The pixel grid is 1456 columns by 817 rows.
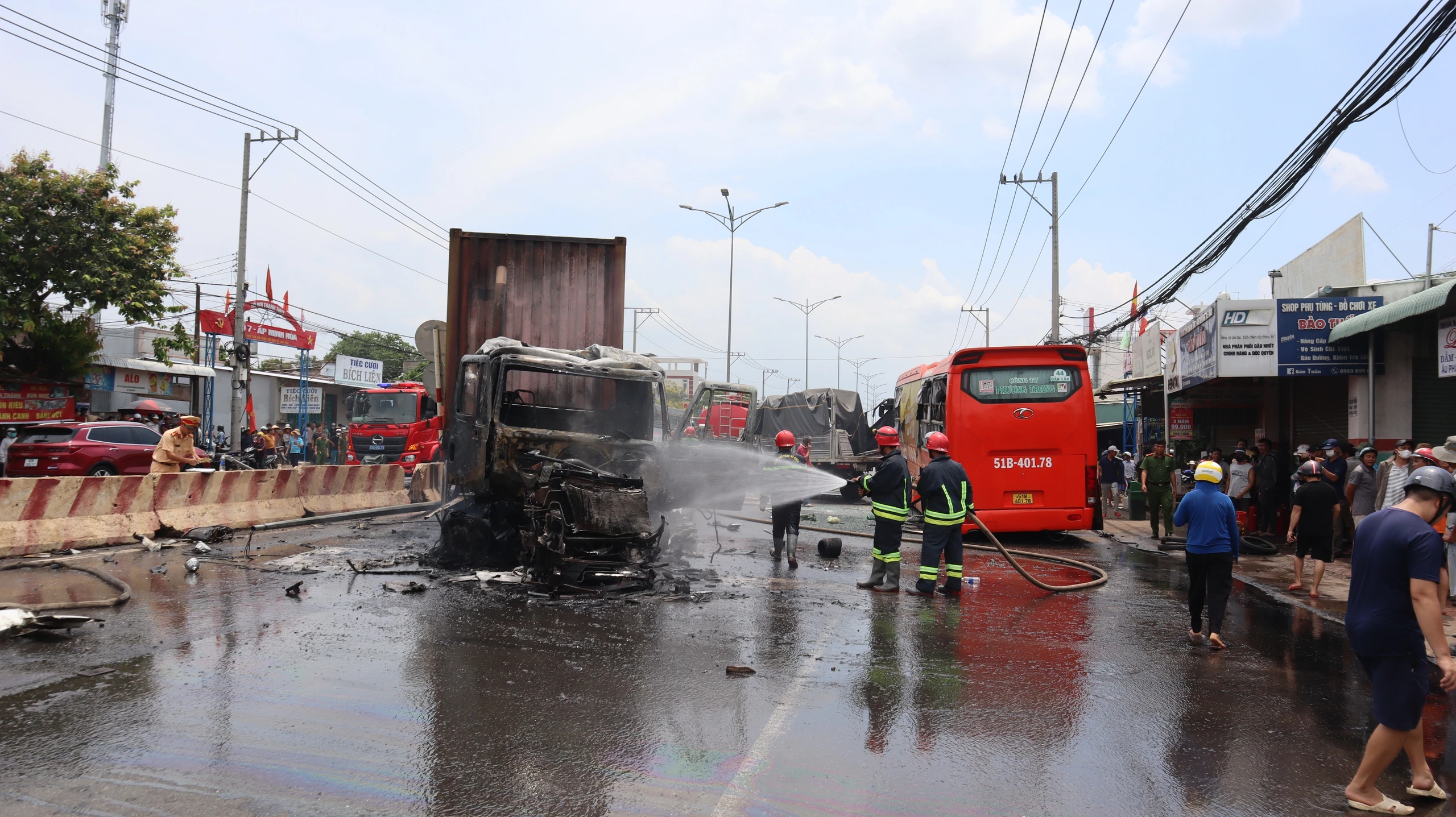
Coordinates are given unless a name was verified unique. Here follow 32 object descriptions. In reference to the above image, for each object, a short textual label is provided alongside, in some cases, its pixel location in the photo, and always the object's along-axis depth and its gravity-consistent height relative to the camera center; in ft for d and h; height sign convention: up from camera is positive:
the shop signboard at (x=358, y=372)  145.89 +7.87
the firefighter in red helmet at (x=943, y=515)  30.09 -2.66
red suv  56.70 -2.60
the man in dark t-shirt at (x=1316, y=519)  31.96 -2.58
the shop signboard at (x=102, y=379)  91.66 +3.38
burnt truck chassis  27.94 -2.54
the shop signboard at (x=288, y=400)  127.03 +2.45
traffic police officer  42.11 -1.72
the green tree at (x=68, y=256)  67.26 +12.19
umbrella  83.63 +0.50
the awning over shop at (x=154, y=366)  93.66 +5.09
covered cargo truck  77.61 +0.50
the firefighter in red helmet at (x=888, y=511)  30.76 -2.62
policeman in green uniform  50.62 -2.08
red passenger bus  44.70 +0.27
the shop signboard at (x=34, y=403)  76.43 +0.55
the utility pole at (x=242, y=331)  83.20 +8.06
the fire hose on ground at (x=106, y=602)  23.76 -5.26
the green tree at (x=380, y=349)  225.56 +18.27
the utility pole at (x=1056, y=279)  100.07 +18.10
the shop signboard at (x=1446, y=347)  37.63 +4.43
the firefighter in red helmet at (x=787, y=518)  37.24 -3.61
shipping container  38.01 +5.76
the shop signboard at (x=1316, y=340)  45.88 +5.64
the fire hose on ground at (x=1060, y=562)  30.66 -5.20
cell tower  133.69 +62.82
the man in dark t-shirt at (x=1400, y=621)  13.25 -2.61
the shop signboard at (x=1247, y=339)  47.67 +5.73
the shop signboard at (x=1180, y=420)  66.74 +1.79
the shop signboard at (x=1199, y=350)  49.80 +5.70
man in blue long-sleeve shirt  23.76 -2.66
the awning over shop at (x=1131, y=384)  69.51 +4.78
